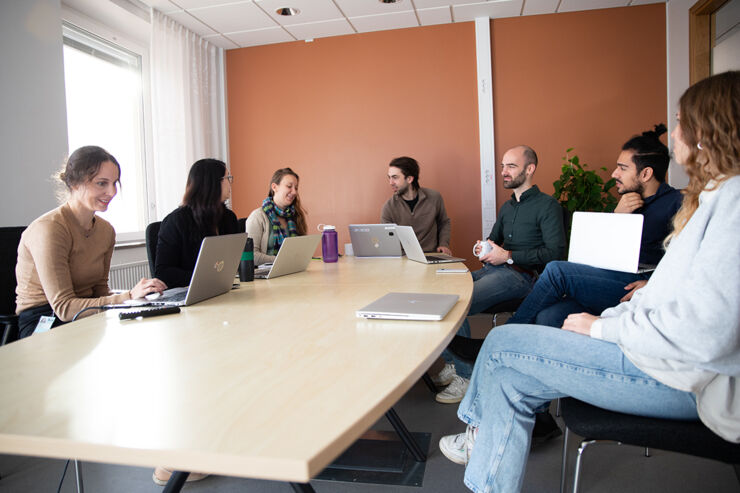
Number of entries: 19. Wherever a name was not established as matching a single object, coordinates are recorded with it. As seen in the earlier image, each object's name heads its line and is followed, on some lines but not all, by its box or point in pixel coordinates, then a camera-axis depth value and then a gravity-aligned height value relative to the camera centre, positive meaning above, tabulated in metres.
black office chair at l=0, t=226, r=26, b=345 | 2.08 -0.17
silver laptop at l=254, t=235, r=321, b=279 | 2.27 -0.16
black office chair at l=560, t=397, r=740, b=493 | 1.07 -0.49
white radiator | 3.88 -0.36
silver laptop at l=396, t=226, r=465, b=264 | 2.59 -0.16
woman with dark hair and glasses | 2.35 +0.03
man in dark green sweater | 2.64 -0.17
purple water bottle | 2.94 -0.12
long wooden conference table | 0.65 -0.28
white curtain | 4.37 +1.14
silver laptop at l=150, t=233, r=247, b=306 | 1.60 -0.16
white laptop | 2.02 -0.11
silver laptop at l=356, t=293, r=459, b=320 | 1.29 -0.24
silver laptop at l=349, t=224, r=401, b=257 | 2.96 -0.10
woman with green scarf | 3.14 +0.05
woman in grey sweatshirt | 1.02 -0.31
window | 3.97 +1.05
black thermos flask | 2.18 -0.18
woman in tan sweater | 1.84 -0.08
